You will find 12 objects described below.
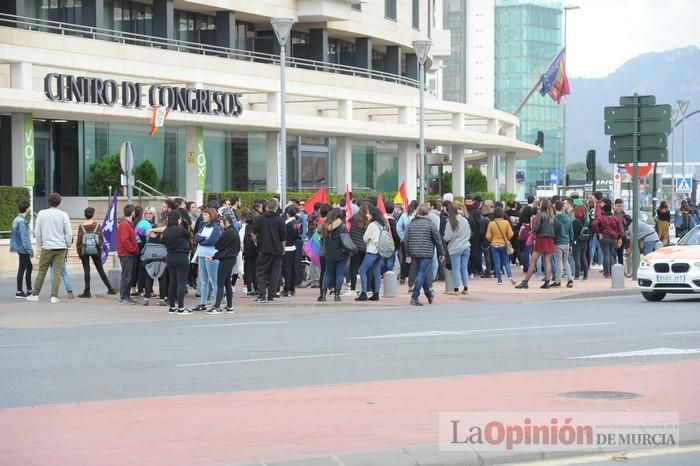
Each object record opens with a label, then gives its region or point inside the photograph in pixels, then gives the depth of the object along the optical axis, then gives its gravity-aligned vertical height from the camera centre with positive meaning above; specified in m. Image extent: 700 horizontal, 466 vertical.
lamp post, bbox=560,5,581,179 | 82.12 +4.89
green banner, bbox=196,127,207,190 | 48.41 +1.09
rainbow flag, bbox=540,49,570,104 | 66.62 +5.55
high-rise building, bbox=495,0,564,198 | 164.25 +17.11
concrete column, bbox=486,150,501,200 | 68.34 +1.01
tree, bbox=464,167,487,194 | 81.12 +0.40
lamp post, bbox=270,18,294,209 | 31.77 +3.25
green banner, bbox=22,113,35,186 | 40.94 +1.25
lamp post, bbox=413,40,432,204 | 39.62 +4.15
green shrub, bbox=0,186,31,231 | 38.03 -0.38
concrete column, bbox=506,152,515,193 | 71.50 +0.92
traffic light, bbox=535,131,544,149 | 81.03 +2.94
